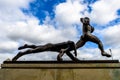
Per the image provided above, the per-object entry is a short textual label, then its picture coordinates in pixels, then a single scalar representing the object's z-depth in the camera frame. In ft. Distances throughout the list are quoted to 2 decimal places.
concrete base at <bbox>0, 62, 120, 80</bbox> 14.92
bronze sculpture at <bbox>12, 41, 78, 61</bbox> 16.36
